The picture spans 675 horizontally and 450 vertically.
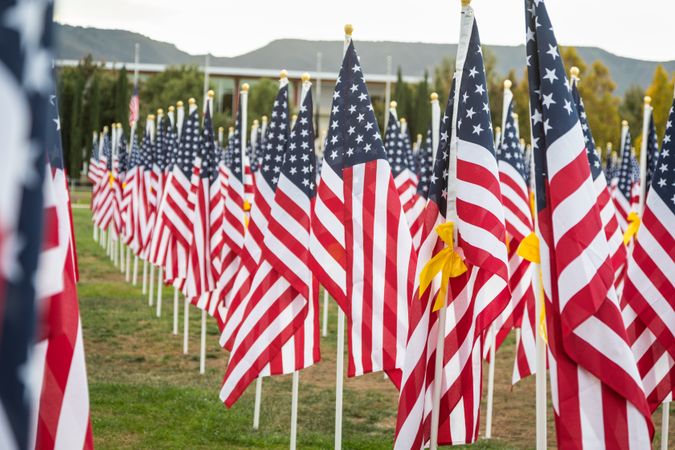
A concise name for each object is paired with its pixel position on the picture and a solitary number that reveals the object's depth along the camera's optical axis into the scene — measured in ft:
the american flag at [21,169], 5.26
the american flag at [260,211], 27.22
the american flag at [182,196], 41.22
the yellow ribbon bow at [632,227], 35.55
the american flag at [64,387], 11.49
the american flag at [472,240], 17.34
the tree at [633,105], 228.22
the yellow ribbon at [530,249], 15.61
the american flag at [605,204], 23.24
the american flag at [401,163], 50.26
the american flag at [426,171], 46.89
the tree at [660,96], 143.95
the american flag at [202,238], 38.45
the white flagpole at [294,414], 24.27
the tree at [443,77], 217.15
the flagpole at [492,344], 30.89
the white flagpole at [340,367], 22.57
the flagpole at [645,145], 36.44
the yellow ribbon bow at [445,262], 17.49
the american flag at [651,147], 37.55
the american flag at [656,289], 19.17
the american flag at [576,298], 14.07
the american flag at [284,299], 24.70
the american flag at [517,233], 28.58
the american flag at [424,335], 17.66
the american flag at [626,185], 45.85
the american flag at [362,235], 21.68
